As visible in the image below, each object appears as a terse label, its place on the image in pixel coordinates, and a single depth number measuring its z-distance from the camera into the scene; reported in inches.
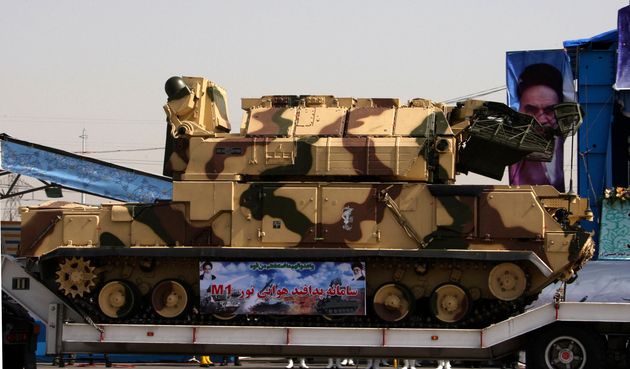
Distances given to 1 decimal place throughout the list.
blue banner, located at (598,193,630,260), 1453.0
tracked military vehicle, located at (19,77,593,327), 757.9
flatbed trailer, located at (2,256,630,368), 730.2
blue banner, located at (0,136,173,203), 1184.2
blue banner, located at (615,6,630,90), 1512.1
